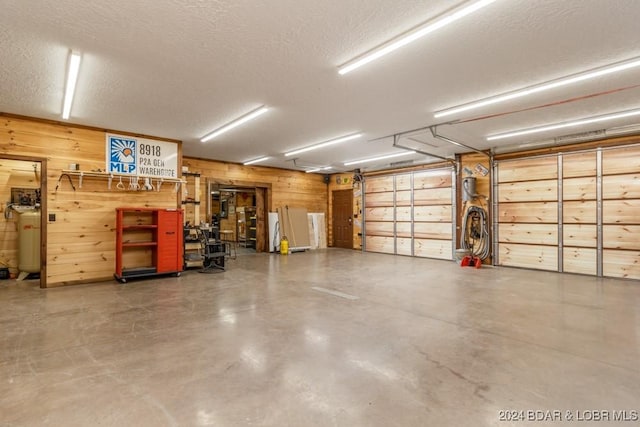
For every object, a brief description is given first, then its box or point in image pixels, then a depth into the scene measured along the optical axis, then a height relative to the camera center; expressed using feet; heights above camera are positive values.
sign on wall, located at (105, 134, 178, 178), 19.03 +3.59
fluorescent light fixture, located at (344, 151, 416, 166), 26.88 +5.04
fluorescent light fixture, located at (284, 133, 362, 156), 21.05 +5.05
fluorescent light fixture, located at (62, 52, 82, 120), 10.50 +5.12
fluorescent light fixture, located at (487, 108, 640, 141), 15.94 +5.06
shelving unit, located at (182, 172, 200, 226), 26.55 +1.43
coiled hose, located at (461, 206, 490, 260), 24.69 -1.54
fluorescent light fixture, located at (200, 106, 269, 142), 15.80 +5.11
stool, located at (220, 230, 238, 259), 46.17 -3.64
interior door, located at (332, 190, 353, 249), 36.65 -0.65
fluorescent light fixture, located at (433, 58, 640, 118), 10.94 +5.14
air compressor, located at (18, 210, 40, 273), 19.76 -1.89
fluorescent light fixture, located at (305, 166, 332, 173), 33.90 +4.86
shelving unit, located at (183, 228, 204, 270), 21.61 -2.58
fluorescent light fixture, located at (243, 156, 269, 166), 28.28 +4.92
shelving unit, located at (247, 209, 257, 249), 38.09 -2.46
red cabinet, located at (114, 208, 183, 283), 18.65 -1.78
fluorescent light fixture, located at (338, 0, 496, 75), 7.84 +5.13
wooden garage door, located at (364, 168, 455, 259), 28.02 -0.10
